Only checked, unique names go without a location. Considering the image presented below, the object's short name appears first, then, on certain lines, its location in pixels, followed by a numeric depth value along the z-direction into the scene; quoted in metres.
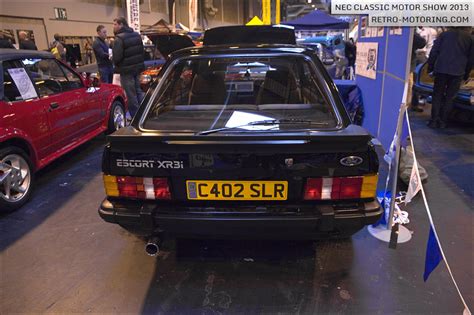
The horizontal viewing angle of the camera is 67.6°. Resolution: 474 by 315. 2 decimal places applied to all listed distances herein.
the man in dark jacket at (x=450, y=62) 5.29
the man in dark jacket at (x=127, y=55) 5.89
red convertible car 3.20
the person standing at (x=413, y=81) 6.73
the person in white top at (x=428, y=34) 11.11
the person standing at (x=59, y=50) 10.61
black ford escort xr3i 1.86
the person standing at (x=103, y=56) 7.80
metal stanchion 2.54
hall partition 3.87
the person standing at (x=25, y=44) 8.86
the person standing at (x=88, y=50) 16.06
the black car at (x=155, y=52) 5.50
